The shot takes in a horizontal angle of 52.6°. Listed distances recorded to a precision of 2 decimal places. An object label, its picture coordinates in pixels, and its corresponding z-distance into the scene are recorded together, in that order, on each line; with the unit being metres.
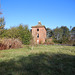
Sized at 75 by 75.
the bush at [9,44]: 10.03
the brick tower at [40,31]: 31.34
